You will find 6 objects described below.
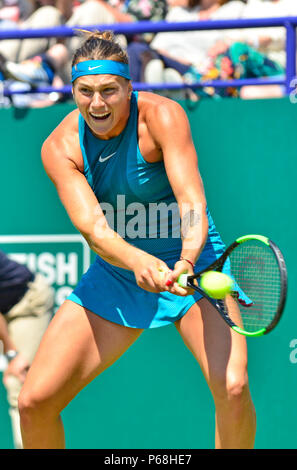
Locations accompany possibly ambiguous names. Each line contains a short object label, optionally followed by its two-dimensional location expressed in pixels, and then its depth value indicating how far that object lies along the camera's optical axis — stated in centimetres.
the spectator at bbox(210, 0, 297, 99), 924
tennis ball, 570
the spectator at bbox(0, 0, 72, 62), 1042
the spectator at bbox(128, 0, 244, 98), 945
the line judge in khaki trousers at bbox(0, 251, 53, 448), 848
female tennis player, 608
